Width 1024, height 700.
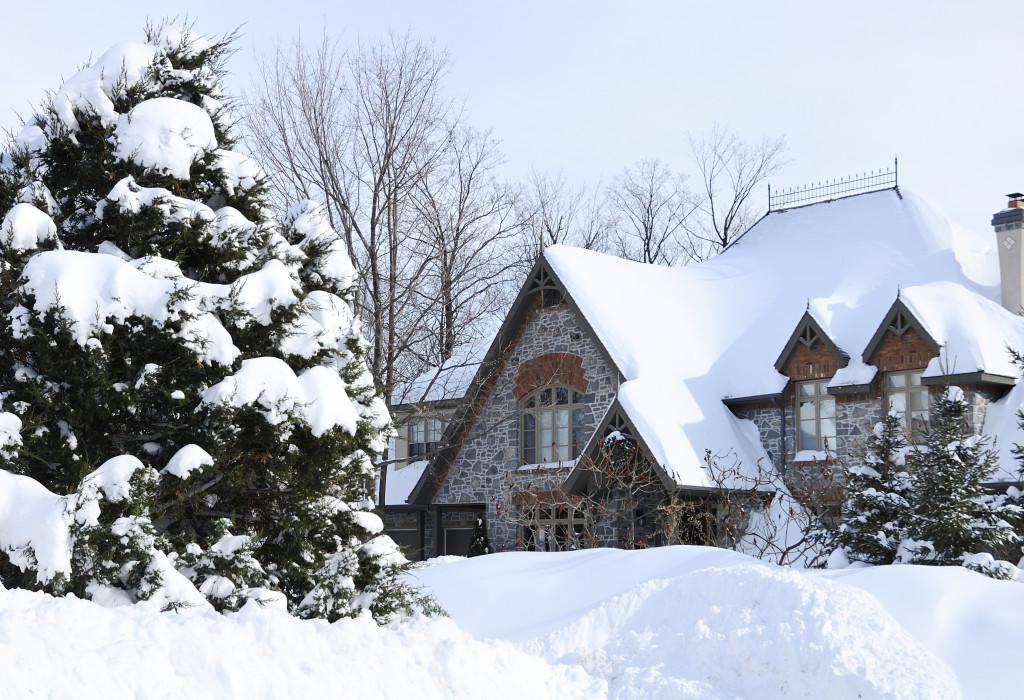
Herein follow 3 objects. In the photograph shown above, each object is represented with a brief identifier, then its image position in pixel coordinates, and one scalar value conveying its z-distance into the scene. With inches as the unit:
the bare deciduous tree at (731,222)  1544.0
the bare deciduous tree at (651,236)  1582.2
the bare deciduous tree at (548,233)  1421.0
